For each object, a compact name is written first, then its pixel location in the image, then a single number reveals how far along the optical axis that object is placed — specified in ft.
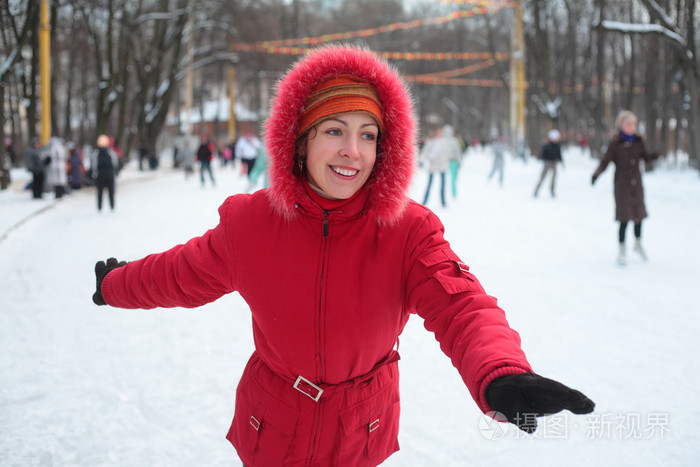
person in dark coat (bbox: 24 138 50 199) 48.06
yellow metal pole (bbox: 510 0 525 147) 88.43
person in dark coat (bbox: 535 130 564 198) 48.16
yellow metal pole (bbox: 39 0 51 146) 50.90
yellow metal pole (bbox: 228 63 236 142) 115.42
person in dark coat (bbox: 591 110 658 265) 23.71
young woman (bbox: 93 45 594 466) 5.57
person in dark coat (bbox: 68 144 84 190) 57.11
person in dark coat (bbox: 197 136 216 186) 60.85
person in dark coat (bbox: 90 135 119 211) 40.24
